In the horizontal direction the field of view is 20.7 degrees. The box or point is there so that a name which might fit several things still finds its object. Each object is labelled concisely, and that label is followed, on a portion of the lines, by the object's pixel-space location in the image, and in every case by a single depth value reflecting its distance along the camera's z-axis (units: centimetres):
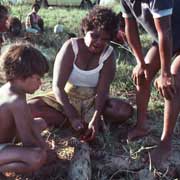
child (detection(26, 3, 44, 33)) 617
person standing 261
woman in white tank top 312
